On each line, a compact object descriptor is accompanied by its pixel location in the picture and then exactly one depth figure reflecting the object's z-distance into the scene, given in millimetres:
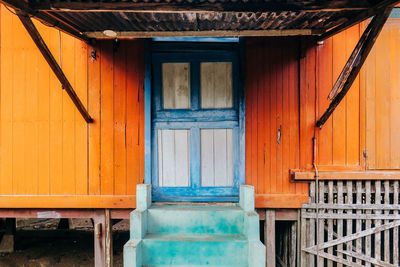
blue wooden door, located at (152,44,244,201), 3736
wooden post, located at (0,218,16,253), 6023
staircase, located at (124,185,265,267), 2928
